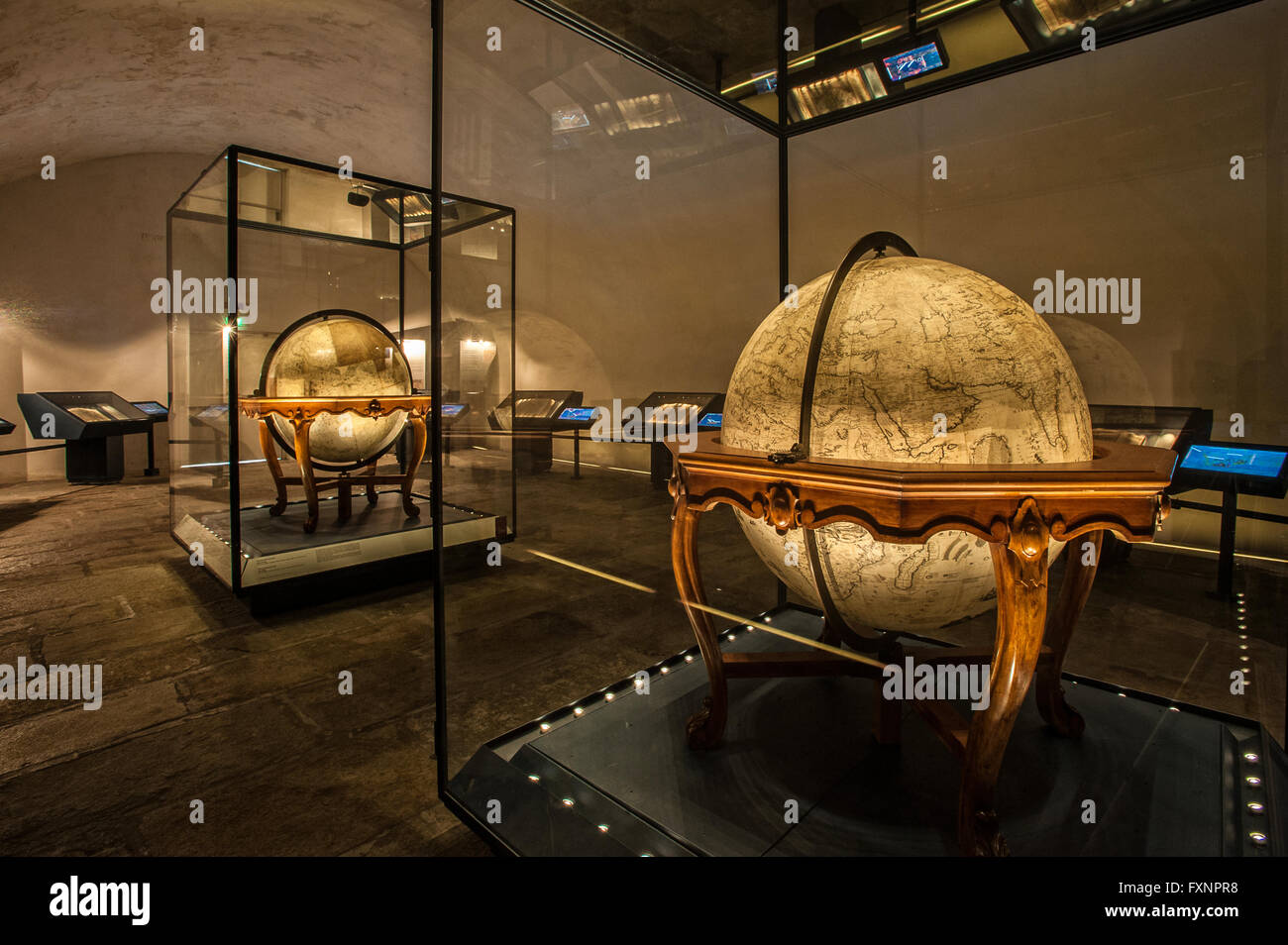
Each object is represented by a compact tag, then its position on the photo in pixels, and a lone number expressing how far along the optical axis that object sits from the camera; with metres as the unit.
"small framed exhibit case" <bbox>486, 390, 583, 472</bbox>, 3.85
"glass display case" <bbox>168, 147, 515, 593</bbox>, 4.26
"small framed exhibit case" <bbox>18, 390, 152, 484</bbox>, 8.88
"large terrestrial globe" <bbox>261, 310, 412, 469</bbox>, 4.71
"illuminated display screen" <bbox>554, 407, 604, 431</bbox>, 3.64
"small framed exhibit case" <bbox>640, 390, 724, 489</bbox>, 3.54
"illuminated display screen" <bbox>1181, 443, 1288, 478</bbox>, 2.59
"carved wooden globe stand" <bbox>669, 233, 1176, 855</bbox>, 1.33
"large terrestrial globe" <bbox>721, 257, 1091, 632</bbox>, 1.49
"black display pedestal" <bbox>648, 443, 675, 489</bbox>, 4.08
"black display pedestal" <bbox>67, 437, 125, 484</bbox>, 9.66
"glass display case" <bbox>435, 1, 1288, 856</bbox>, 1.58
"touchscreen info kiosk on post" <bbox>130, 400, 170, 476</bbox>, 10.33
